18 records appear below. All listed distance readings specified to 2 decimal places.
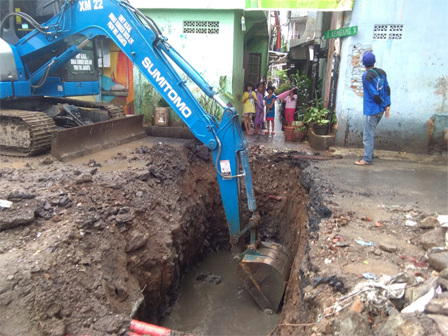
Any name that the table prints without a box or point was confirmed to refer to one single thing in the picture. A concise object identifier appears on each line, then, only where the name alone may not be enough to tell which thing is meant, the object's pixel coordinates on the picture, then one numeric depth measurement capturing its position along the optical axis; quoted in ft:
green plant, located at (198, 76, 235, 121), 28.76
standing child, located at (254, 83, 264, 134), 32.81
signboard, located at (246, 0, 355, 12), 23.83
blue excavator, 15.30
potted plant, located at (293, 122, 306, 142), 27.91
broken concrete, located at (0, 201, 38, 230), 11.89
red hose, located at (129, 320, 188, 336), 10.59
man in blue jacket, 20.11
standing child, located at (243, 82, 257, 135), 31.53
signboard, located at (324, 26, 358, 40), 23.79
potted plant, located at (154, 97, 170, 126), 28.66
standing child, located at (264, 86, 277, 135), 32.84
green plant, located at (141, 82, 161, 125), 30.27
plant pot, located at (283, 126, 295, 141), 28.04
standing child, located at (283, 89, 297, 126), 32.64
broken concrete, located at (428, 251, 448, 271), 10.16
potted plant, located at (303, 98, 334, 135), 26.05
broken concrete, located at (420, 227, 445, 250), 11.70
